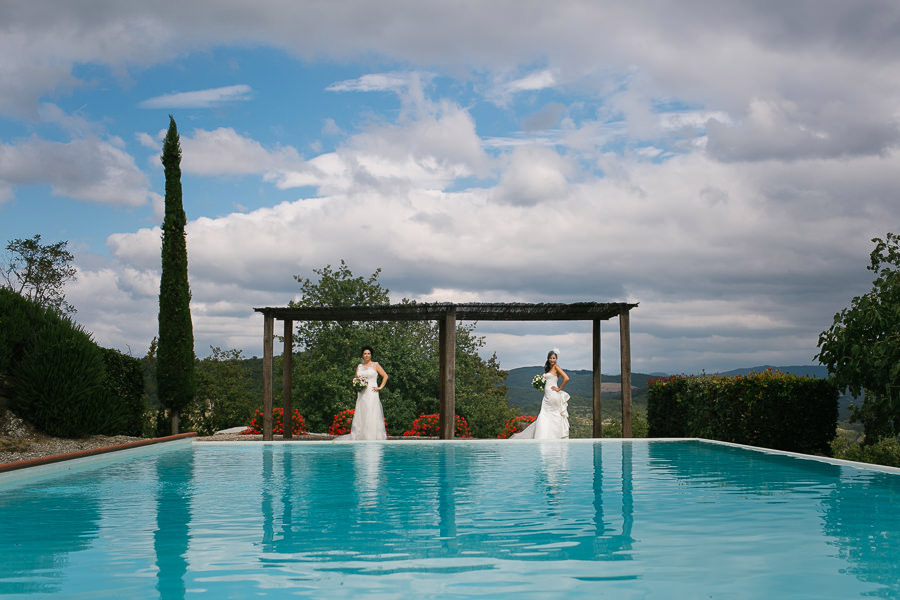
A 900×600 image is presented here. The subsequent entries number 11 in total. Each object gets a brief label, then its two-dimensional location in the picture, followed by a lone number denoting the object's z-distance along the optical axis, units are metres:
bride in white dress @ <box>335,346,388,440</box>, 16.53
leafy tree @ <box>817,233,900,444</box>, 12.05
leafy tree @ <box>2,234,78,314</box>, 28.50
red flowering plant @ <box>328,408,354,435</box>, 20.05
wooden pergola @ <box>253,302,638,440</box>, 15.01
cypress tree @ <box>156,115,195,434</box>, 18.45
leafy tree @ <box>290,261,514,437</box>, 21.88
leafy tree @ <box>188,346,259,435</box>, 22.67
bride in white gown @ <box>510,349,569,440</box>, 16.19
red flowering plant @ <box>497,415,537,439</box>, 20.56
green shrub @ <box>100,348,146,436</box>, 16.53
